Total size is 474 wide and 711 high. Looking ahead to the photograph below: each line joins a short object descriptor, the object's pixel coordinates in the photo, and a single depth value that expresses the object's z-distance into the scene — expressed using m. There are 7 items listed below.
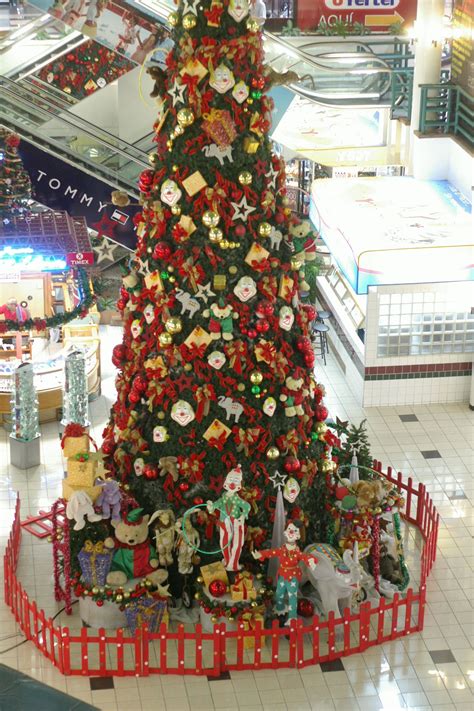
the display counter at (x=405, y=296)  16.08
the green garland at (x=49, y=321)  15.75
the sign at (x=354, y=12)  23.62
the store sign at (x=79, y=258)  16.23
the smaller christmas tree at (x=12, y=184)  16.75
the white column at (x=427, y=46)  18.66
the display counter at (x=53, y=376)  16.20
